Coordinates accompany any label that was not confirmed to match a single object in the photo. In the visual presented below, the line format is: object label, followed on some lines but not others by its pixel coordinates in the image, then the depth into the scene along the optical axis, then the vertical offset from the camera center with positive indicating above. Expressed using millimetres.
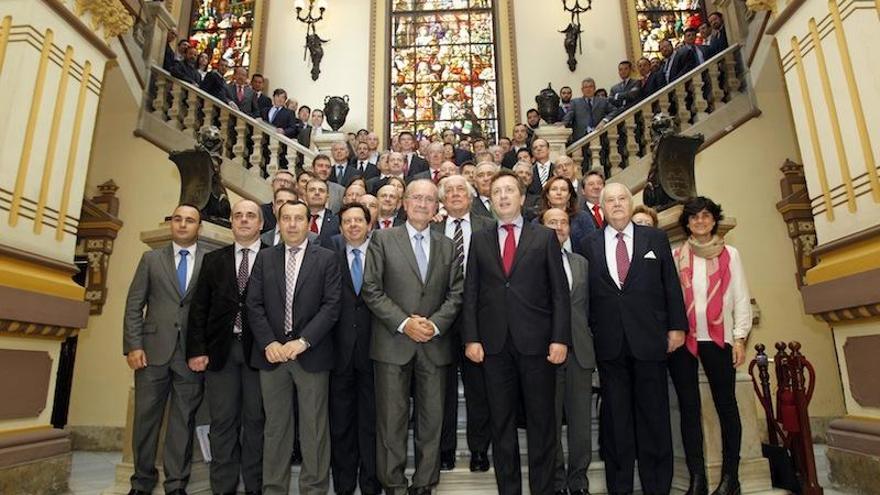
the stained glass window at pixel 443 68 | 10211 +5574
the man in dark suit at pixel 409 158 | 5969 +2297
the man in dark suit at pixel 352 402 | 2879 -82
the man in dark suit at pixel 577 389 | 2779 -43
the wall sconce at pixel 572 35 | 9781 +5682
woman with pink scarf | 2746 +206
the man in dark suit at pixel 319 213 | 3959 +1188
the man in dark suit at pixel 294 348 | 2727 +174
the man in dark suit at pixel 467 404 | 2969 -109
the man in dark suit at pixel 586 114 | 7971 +3592
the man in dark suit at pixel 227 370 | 2859 +84
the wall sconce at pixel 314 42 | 9867 +5717
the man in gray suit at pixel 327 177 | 4825 +1754
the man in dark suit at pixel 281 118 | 7745 +3569
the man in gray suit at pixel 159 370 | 2992 +98
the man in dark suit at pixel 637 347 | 2701 +144
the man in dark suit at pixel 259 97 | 8258 +4072
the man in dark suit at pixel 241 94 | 7996 +4013
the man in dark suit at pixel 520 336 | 2586 +202
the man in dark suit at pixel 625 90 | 7543 +3963
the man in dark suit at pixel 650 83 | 7280 +3659
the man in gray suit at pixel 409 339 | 2723 +207
